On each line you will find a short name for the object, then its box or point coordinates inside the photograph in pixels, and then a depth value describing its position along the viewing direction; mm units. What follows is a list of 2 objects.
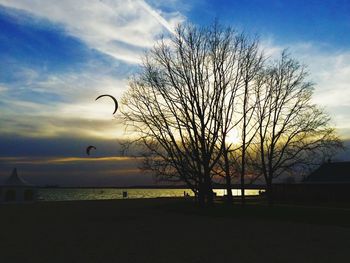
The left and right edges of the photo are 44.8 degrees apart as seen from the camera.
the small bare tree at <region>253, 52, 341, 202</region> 41750
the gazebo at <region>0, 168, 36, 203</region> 48438
